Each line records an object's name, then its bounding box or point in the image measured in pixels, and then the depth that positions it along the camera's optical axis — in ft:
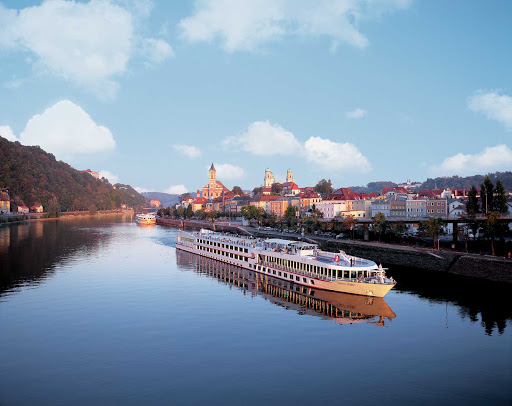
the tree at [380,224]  220.00
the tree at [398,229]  215.51
